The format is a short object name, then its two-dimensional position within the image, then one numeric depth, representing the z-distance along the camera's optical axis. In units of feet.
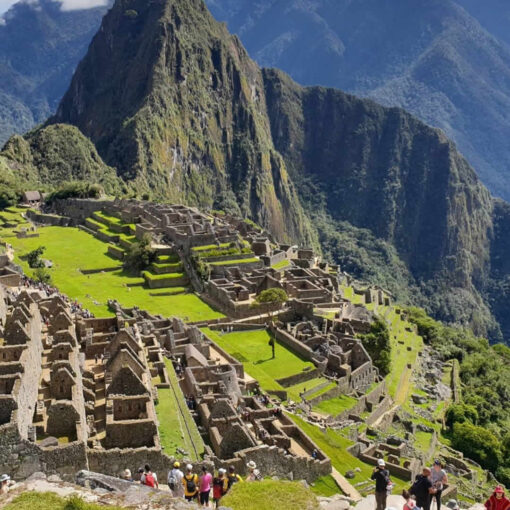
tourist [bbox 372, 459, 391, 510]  60.85
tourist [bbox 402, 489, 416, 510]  53.36
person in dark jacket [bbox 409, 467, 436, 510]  58.23
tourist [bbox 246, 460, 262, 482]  65.05
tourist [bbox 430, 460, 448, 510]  61.46
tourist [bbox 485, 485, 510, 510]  55.06
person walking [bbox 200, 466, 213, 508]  59.41
